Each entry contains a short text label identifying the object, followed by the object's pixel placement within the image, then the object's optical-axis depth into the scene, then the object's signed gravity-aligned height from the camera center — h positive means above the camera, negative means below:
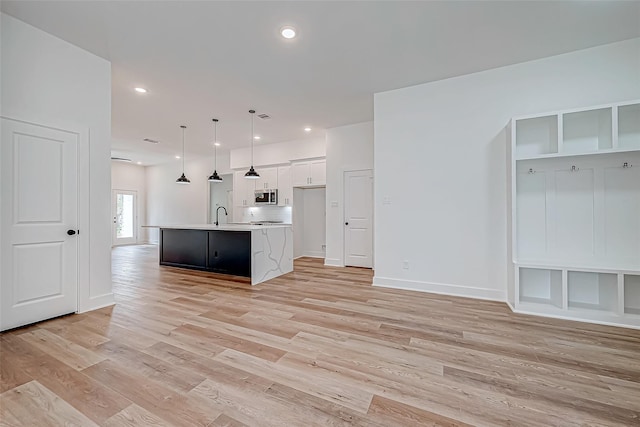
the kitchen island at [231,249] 4.42 -0.65
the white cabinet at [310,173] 6.36 +1.03
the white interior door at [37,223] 2.47 -0.09
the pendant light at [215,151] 5.56 +1.92
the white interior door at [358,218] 5.46 -0.08
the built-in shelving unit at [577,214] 2.79 +0.01
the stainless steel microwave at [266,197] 6.96 +0.46
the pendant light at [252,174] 5.24 +0.81
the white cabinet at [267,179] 7.04 +0.96
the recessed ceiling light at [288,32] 2.69 +1.91
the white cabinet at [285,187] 6.85 +0.72
